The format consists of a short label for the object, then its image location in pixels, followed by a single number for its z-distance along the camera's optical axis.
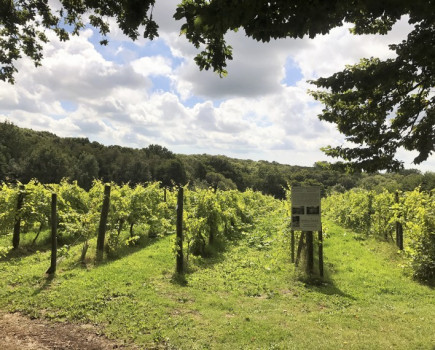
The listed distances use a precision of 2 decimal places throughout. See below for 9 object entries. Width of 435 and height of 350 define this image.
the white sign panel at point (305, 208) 8.80
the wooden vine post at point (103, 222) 10.31
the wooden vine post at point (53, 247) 8.71
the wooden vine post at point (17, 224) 11.34
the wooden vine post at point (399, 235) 12.13
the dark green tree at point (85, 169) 66.50
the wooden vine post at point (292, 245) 10.59
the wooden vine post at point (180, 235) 9.14
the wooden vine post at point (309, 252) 8.98
